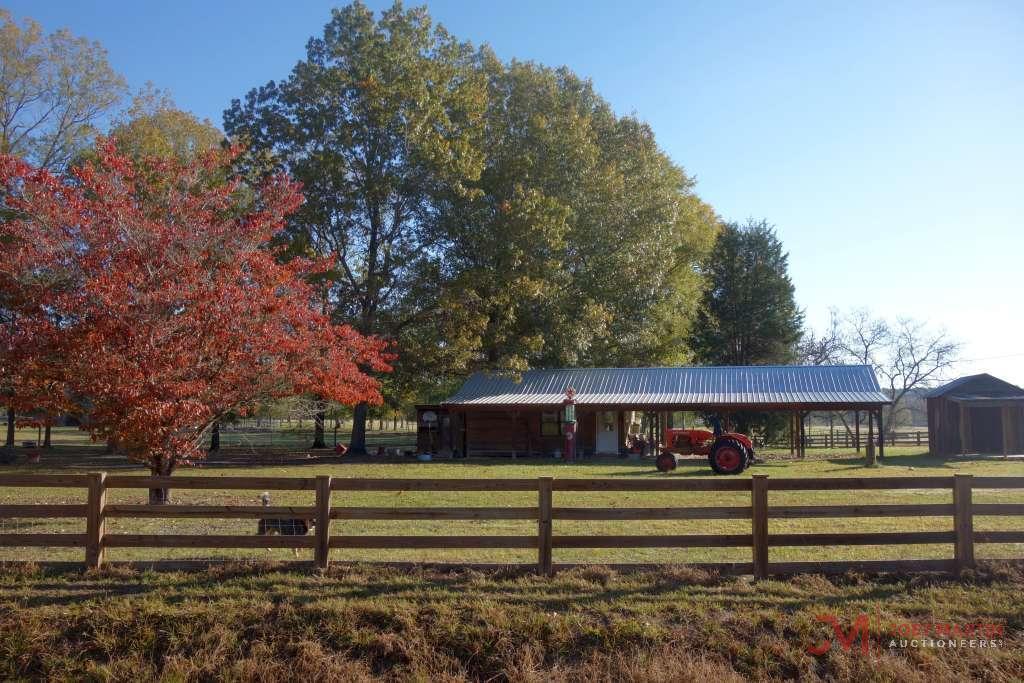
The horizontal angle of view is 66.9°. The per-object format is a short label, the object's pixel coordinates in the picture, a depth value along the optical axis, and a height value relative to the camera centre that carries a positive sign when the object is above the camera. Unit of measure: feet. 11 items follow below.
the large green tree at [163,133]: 101.91 +41.05
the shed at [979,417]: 102.78 +1.39
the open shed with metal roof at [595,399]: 99.81 +2.69
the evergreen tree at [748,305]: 151.12 +22.96
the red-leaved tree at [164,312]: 40.34 +5.59
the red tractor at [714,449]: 70.79 -2.70
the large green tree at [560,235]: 106.93 +26.79
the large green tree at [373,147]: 101.19 +35.64
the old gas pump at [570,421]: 96.96 -0.28
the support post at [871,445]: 85.32 -2.29
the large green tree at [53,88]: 98.22 +41.77
